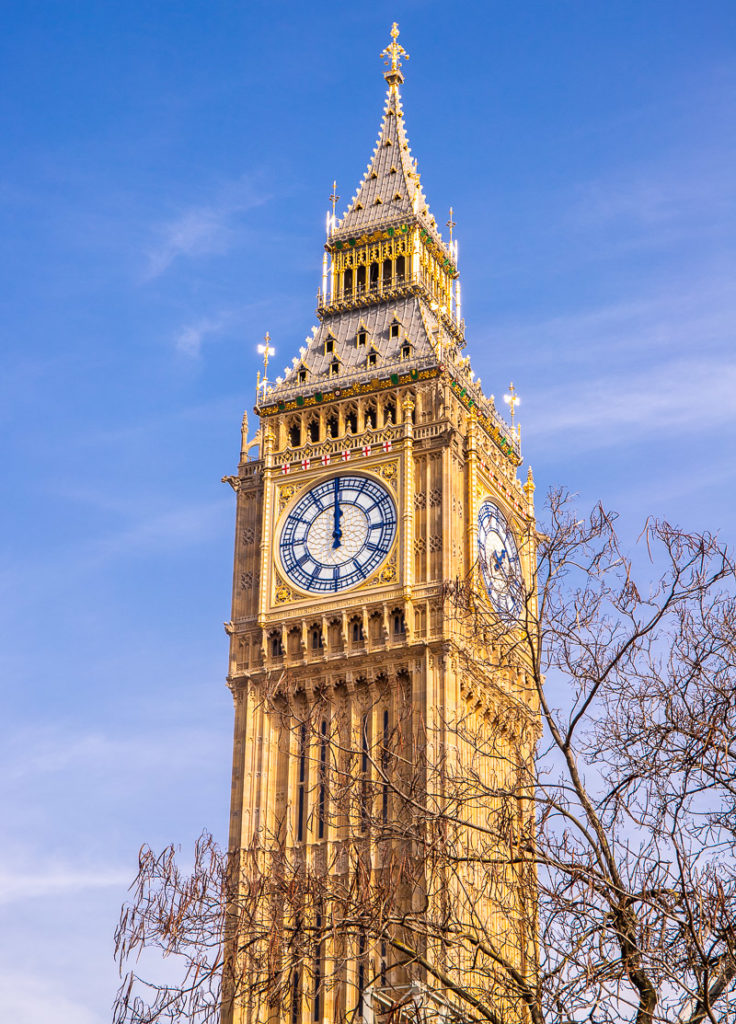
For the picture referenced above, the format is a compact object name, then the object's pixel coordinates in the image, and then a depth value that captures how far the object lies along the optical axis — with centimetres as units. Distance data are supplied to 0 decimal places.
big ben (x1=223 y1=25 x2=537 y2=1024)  5962
